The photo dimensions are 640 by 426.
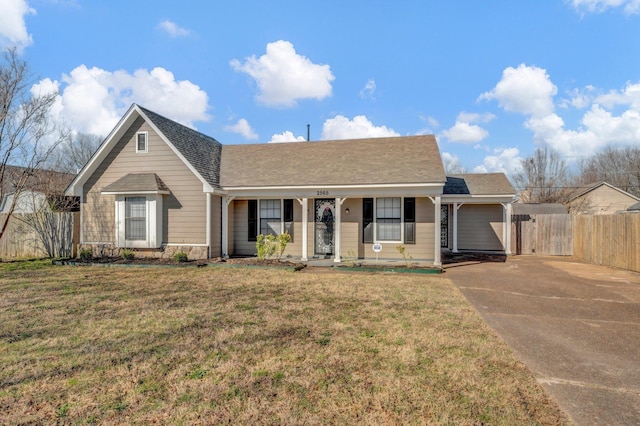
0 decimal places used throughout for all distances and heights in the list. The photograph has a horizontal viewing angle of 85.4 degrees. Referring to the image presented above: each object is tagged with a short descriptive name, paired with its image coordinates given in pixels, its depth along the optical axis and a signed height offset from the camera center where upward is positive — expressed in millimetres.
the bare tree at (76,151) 34238 +7166
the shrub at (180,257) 11952 -1277
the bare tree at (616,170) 37222 +5766
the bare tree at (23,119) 12367 +3822
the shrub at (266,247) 11734 -921
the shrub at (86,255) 12406 -1258
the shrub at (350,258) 11833 -1402
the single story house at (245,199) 12359 +779
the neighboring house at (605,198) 31172 +1970
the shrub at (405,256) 11477 -1280
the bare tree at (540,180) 33172 +3969
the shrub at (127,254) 12359 -1219
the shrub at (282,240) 11609 -673
